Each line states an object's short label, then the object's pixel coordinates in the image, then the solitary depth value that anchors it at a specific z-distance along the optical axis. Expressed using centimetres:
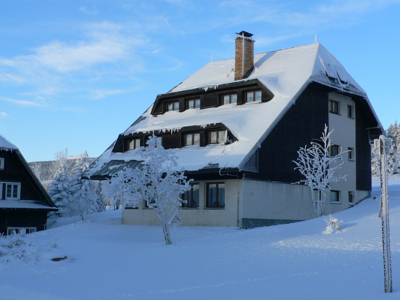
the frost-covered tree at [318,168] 3166
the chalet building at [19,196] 4031
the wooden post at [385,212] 1182
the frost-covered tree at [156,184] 2392
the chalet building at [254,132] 2997
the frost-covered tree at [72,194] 5503
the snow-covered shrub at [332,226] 2336
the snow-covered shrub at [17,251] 1909
